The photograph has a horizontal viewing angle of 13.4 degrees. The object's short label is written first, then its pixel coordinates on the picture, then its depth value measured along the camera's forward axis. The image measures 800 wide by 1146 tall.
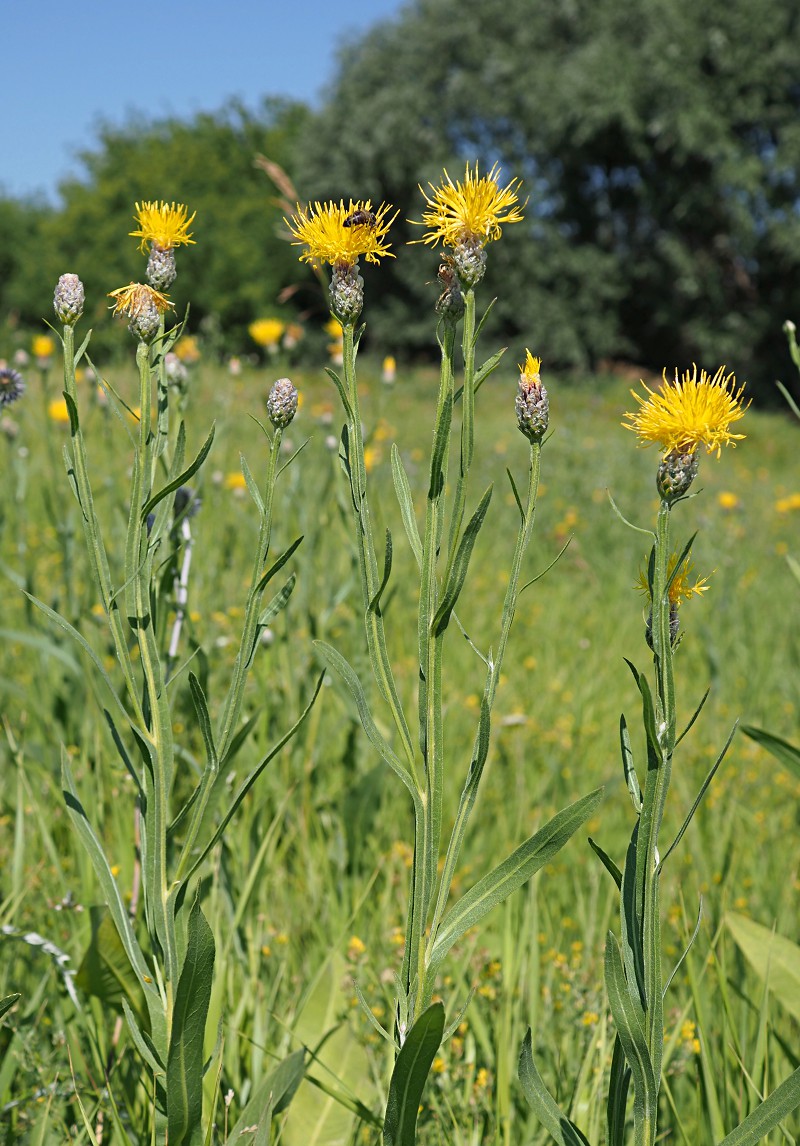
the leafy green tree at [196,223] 22.81
